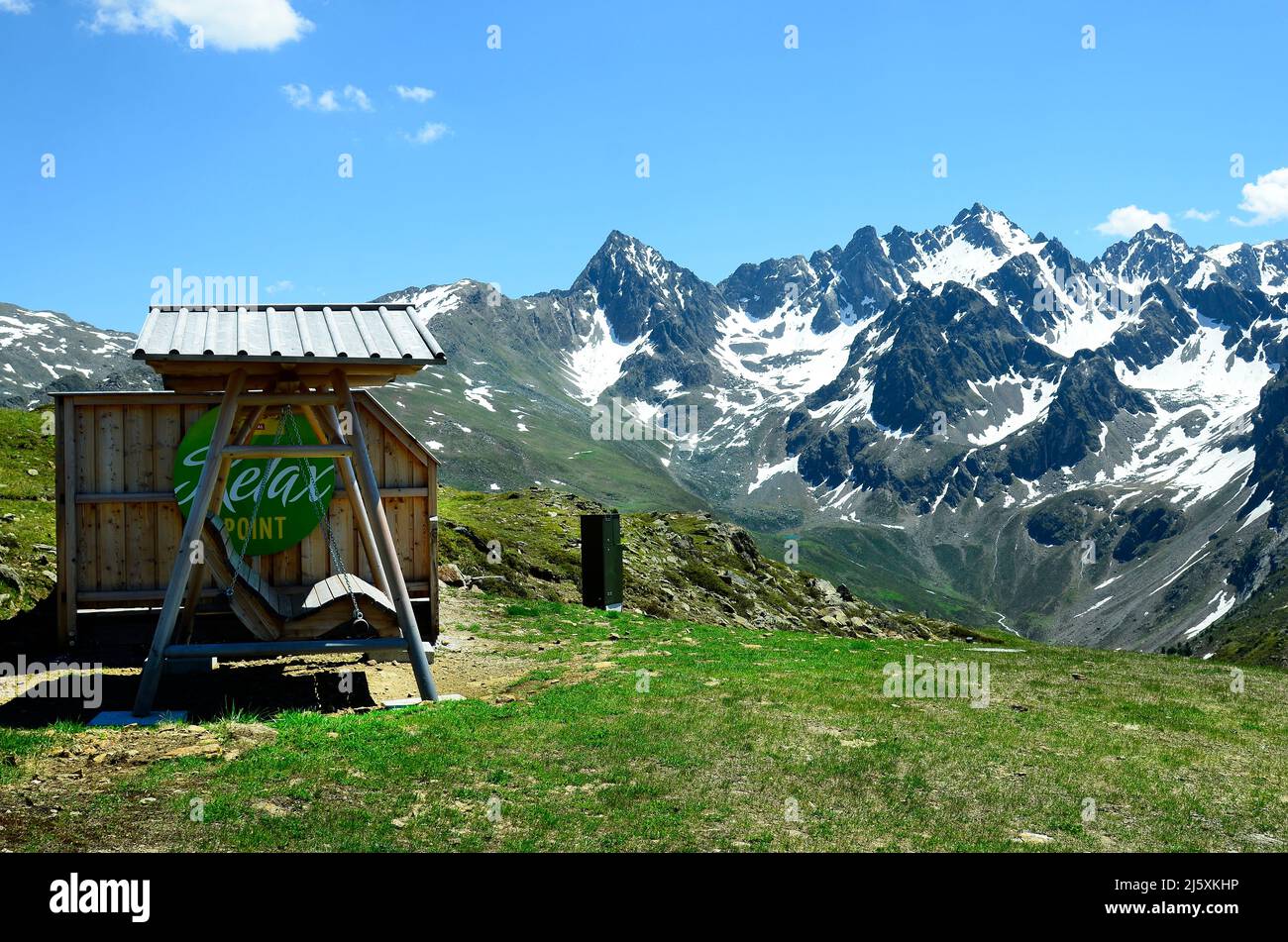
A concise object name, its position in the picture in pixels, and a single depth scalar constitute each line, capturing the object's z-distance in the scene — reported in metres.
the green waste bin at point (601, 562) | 34.66
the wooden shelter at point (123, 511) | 24.31
